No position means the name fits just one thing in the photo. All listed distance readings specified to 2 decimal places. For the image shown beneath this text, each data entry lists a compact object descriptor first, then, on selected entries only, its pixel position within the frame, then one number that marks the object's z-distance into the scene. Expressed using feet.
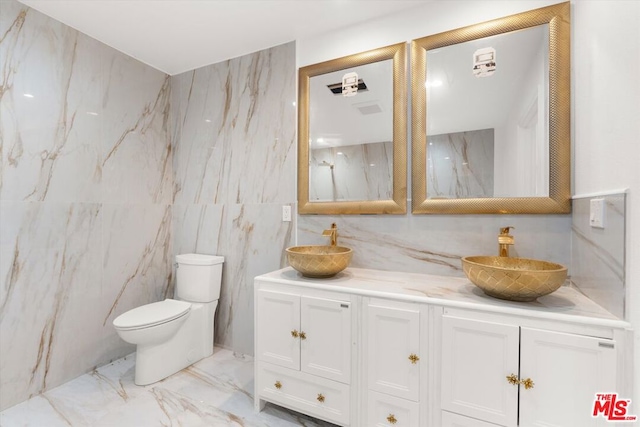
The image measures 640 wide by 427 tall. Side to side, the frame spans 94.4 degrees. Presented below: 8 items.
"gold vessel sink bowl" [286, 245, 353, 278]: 5.29
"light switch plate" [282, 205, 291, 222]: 7.28
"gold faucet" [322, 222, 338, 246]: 6.46
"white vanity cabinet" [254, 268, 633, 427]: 3.51
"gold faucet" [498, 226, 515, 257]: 4.81
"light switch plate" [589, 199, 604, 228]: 3.76
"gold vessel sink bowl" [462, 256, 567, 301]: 3.76
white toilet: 6.35
